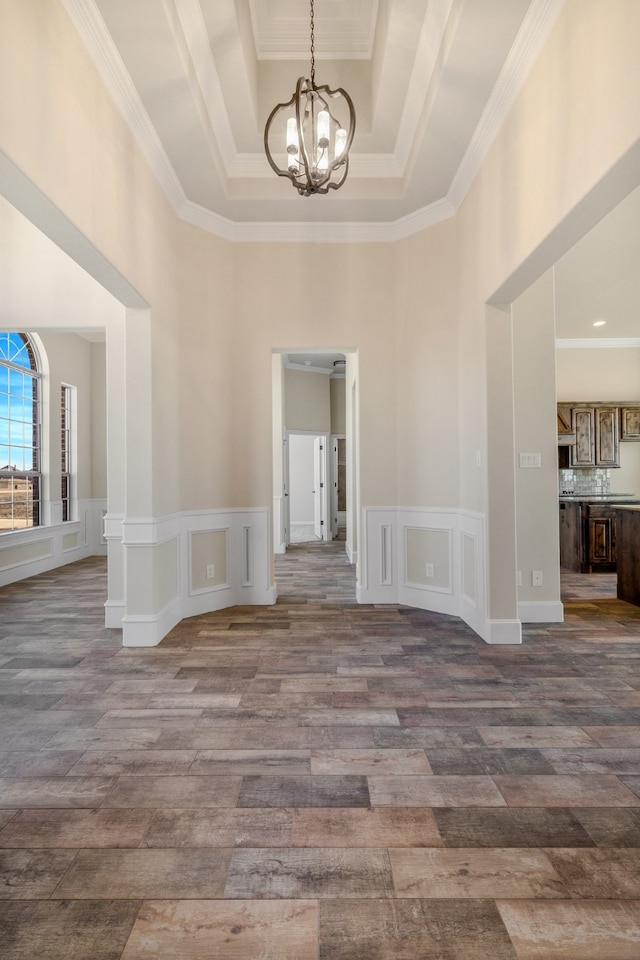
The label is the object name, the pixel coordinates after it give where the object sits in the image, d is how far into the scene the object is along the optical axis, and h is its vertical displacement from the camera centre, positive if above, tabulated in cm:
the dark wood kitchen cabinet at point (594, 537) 659 -69
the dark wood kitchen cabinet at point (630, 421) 745 +85
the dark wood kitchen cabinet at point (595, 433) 741 +69
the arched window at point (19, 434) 668 +75
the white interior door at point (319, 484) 1064 +3
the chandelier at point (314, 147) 272 +183
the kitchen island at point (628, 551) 498 -67
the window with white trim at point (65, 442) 832 +75
